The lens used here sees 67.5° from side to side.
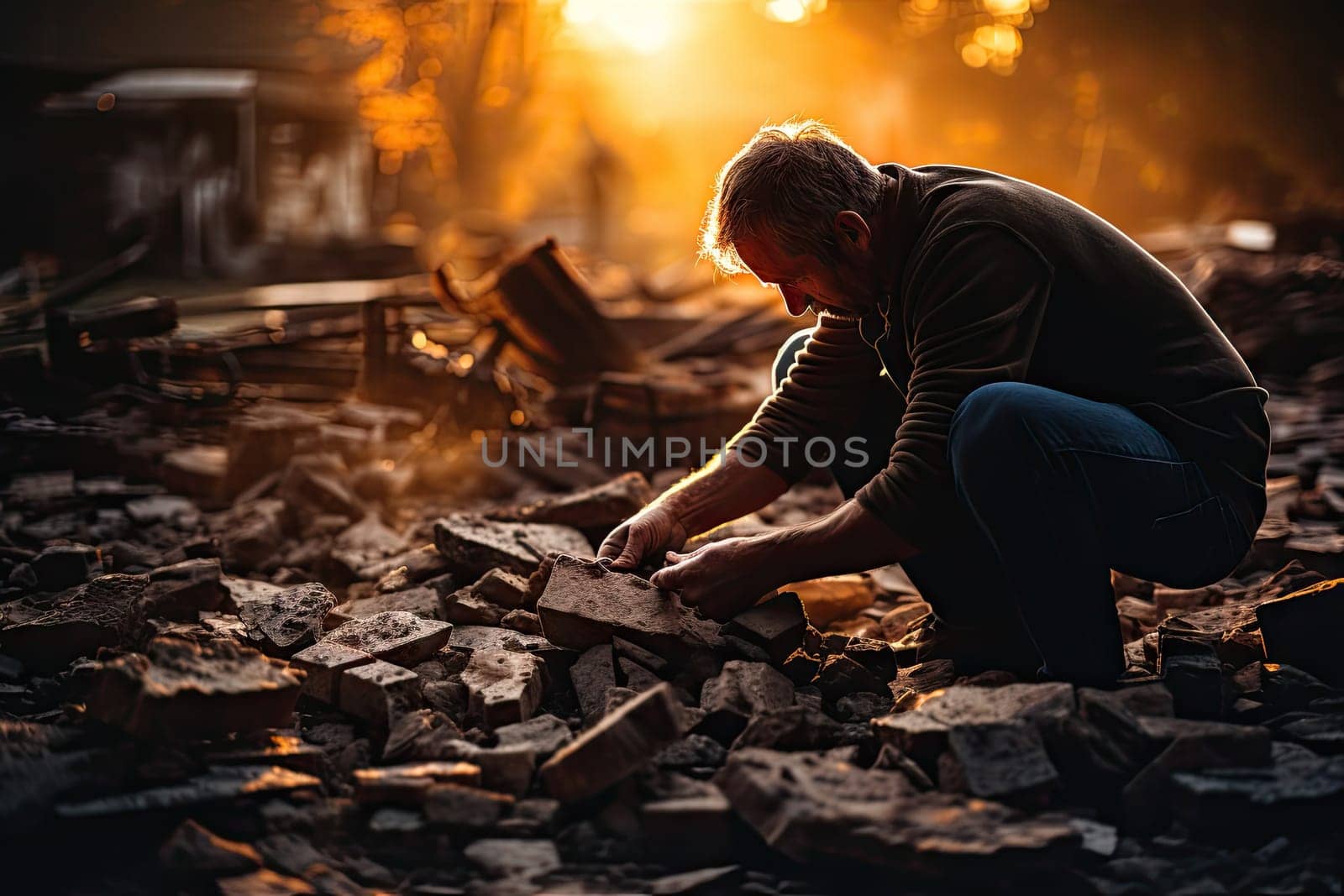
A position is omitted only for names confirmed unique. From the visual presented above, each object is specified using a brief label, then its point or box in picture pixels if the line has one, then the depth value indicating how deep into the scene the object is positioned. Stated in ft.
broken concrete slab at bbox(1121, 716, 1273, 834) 6.86
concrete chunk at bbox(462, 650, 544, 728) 7.92
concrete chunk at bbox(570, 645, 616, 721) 8.27
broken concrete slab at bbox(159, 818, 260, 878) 6.31
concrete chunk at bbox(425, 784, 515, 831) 6.79
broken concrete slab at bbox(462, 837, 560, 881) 6.57
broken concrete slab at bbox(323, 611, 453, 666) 8.86
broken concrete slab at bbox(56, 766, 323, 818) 6.56
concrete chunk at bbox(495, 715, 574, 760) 7.45
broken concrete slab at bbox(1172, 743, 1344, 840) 6.58
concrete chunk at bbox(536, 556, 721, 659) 8.60
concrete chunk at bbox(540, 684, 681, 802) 6.79
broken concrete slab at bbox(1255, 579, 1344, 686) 8.36
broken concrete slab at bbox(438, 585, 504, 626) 10.09
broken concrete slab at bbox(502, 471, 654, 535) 12.38
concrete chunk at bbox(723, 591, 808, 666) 8.65
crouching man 7.54
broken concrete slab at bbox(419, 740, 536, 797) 7.16
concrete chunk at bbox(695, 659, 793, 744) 7.88
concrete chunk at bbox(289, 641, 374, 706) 8.34
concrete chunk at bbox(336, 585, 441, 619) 10.29
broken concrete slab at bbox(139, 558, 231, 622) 10.09
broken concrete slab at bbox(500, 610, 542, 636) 9.78
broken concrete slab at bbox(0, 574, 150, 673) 9.41
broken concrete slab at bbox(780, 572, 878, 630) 11.82
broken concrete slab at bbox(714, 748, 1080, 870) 6.09
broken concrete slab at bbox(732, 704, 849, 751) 7.48
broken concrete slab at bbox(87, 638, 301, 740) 6.92
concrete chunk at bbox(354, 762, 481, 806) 6.92
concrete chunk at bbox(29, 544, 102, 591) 11.48
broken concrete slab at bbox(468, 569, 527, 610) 10.36
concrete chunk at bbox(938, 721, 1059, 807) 6.65
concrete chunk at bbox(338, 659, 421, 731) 7.96
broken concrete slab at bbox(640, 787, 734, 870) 6.70
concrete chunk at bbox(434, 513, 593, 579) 10.99
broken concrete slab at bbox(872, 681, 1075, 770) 7.09
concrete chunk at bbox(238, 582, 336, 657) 9.04
